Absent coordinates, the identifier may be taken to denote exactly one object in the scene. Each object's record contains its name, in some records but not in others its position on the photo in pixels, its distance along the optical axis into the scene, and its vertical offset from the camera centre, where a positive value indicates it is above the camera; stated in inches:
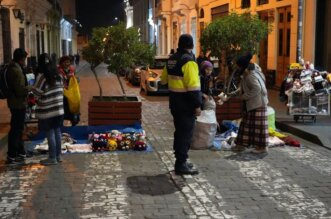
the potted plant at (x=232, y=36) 466.0 +14.2
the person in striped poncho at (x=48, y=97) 308.8 -24.6
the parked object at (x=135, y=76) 973.9 -42.0
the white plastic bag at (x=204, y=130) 359.6 -52.1
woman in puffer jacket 343.3 -33.3
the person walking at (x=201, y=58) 606.9 -6.0
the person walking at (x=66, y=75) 385.4 -15.0
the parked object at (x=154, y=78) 764.3 -35.8
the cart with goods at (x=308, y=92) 433.7 -32.3
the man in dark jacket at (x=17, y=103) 315.6 -28.8
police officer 281.4 -22.2
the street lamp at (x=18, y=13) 899.3 +69.3
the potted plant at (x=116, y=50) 434.0 +2.6
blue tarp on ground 392.2 -55.5
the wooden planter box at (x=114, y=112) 403.9 -43.8
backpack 316.8 -16.9
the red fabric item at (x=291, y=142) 378.9 -63.0
